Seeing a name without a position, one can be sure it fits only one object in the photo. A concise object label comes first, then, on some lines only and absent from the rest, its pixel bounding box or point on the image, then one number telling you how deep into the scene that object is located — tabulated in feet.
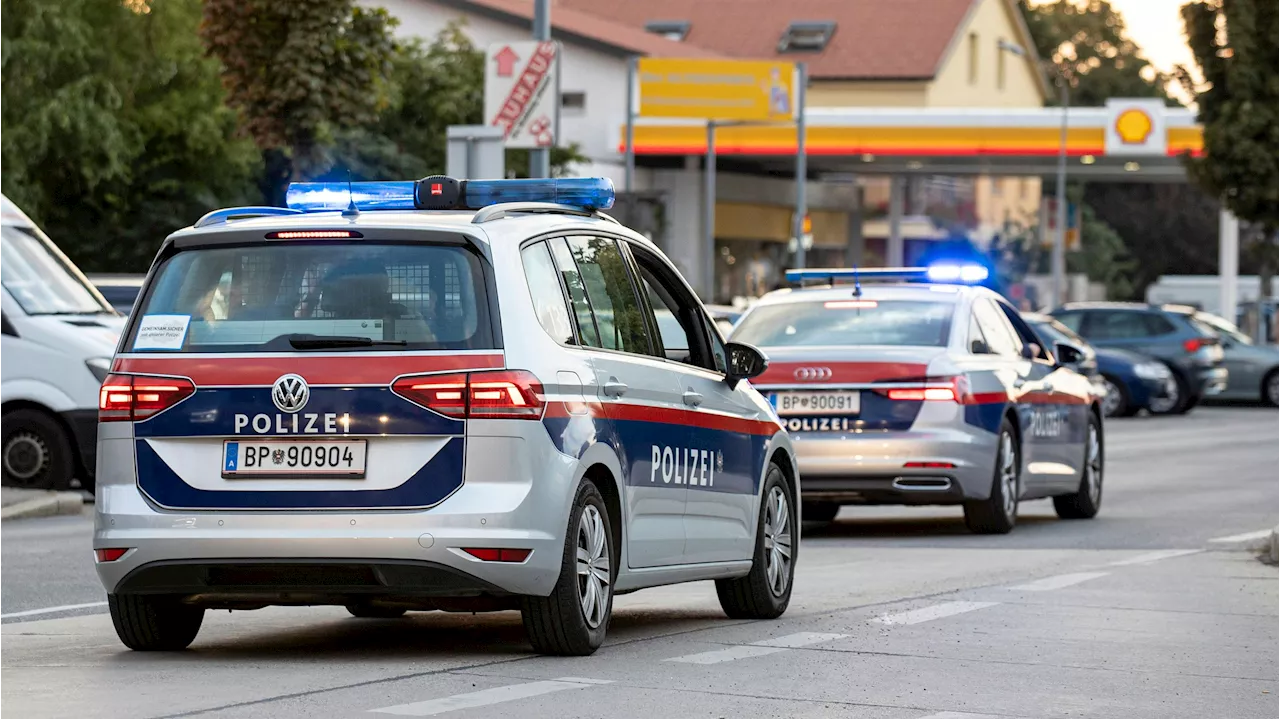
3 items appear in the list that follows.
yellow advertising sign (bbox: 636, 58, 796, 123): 201.67
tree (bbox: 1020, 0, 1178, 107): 373.40
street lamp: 211.00
